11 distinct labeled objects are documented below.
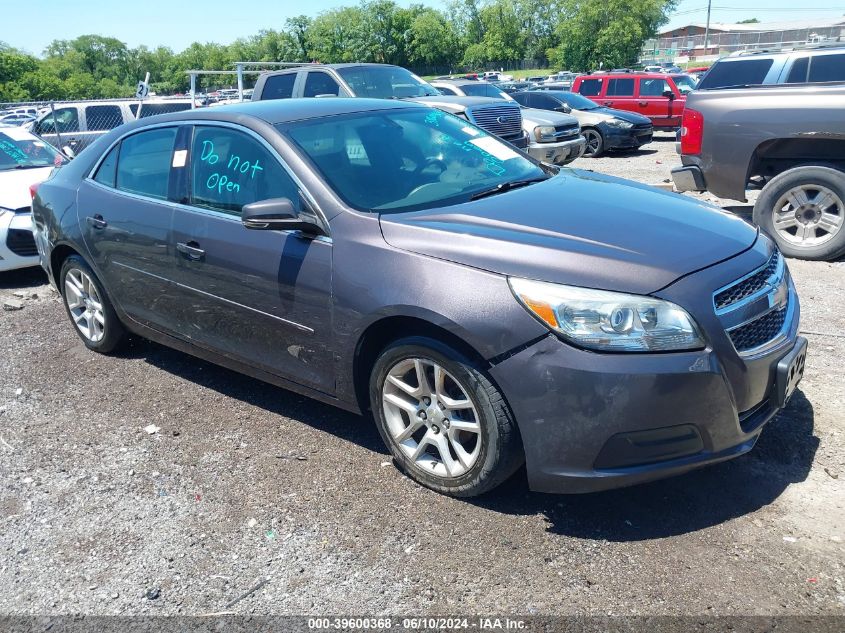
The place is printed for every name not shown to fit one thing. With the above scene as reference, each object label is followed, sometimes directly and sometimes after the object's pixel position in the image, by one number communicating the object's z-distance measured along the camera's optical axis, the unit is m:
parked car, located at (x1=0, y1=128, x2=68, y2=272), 7.36
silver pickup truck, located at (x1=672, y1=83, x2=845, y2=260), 6.75
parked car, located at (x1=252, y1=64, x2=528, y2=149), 11.38
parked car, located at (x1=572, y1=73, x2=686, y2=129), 19.88
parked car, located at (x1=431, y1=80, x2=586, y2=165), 13.35
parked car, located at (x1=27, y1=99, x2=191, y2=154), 15.04
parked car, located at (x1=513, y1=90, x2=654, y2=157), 16.69
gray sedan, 2.86
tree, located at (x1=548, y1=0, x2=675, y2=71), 58.09
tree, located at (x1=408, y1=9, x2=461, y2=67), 93.19
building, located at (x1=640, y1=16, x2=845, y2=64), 74.21
